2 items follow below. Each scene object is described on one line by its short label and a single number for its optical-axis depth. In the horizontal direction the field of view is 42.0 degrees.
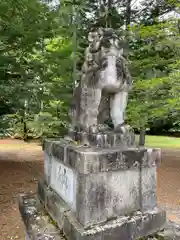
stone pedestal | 2.04
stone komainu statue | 2.36
